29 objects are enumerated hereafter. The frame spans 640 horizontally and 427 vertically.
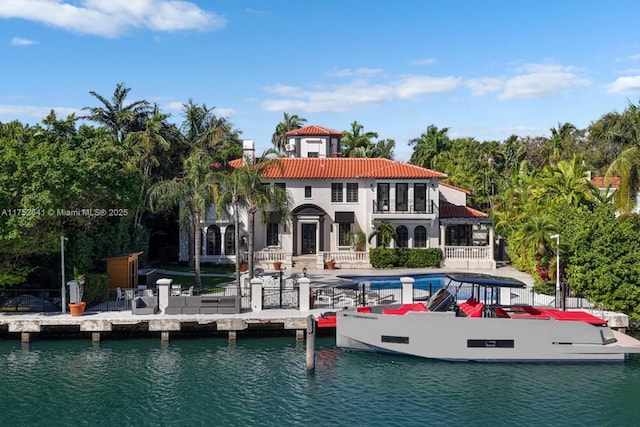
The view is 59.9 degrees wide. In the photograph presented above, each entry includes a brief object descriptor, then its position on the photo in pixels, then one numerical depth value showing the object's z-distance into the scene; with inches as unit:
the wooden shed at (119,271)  1182.3
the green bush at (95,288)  1068.5
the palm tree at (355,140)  2623.0
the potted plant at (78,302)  984.3
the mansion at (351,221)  1696.6
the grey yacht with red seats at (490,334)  874.8
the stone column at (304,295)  1037.8
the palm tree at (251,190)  1147.9
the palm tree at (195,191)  1185.0
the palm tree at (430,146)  2672.2
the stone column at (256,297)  1039.6
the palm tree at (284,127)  2733.8
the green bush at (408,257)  1660.9
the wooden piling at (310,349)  830.5
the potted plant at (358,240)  1720.0
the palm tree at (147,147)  1601.9
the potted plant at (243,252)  1640.0
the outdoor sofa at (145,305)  1007.6
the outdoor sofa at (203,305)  1015.6
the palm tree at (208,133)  1809.8
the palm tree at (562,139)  2201.2
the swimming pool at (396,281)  1352.6
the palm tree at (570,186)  1341.0
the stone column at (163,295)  1040.2
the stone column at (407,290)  1053.2
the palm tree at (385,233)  1667.1
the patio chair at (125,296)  1088.8
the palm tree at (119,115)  1811.0
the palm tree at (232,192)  1139.9
